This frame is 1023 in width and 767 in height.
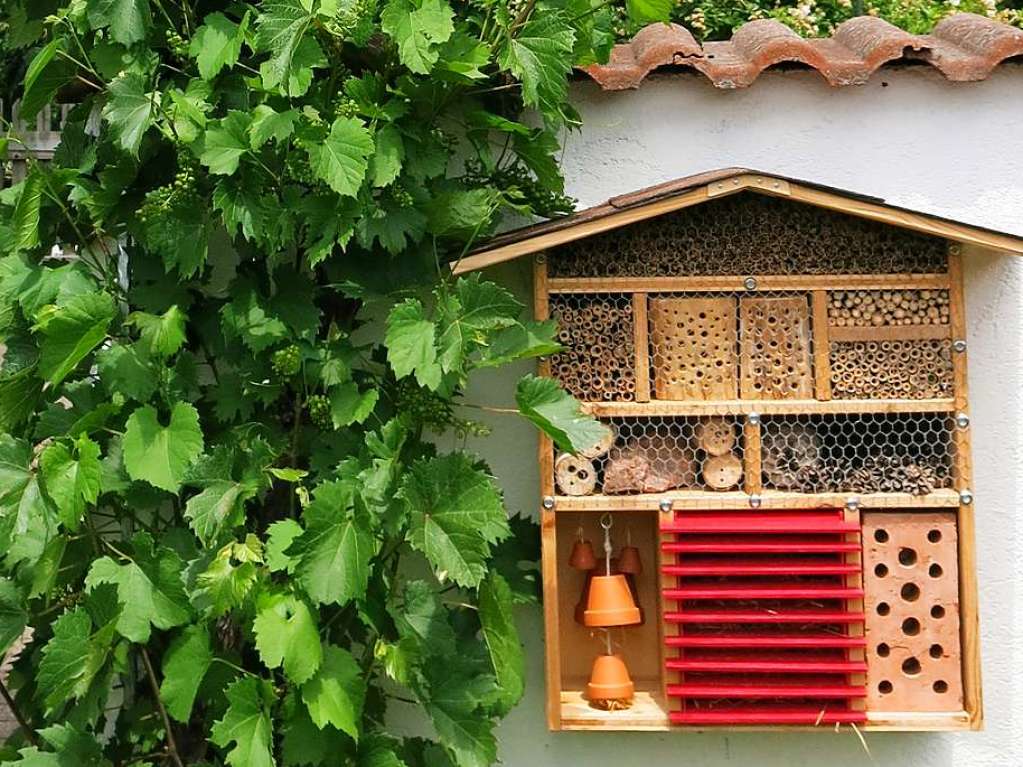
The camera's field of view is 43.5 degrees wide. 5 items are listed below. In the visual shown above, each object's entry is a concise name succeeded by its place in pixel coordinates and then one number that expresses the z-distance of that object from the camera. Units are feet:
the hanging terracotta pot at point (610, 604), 9.40
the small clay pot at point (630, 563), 9.86
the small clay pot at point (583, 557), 9.77
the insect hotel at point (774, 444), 9.02
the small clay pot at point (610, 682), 9.30
